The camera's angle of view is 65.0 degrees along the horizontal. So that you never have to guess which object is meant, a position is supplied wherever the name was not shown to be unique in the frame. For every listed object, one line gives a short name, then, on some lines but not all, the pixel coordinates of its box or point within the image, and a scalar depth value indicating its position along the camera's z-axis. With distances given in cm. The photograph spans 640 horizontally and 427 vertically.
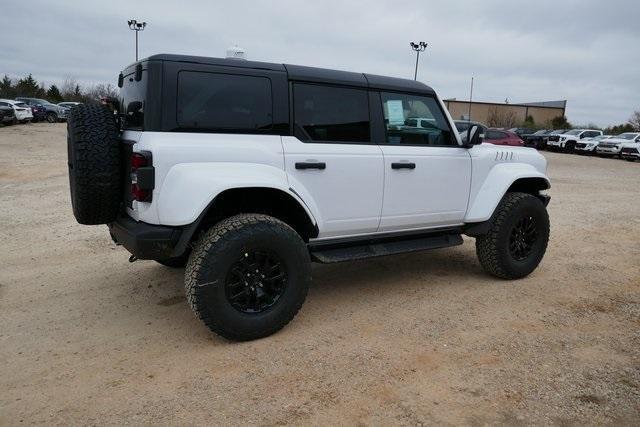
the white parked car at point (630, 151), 2677
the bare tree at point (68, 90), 7149
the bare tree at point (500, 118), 6359
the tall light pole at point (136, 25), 3716
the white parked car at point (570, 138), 3244
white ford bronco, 340
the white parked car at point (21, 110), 2794
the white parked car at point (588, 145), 3054
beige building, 6438
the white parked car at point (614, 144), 2821
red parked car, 2304
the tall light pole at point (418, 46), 4225
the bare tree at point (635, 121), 5614
